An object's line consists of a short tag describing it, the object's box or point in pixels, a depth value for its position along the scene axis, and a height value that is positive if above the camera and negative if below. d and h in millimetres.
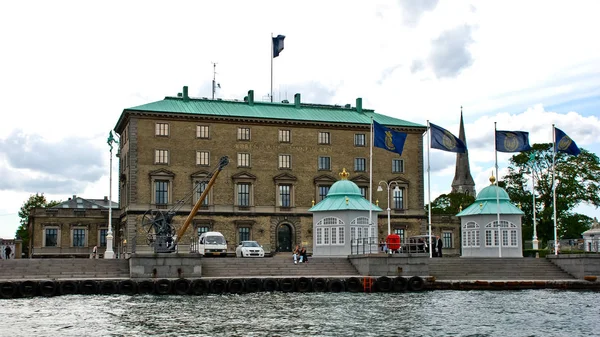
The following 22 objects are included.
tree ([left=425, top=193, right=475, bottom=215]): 126000 +6535
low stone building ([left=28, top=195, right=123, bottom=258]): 88438 +1501
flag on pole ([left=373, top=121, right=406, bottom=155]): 57906 +7370
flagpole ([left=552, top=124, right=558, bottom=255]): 61431 +7941
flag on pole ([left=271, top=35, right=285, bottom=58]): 96750 +23321
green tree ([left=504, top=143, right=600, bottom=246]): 94250 +6621
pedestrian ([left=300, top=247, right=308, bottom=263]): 60156 -928
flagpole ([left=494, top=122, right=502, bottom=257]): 65375 +2598
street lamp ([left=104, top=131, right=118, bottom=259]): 62000 +674
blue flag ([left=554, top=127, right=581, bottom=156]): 61844 +7463
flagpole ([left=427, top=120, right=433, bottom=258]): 60422 +5105
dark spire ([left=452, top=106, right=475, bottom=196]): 185000 +15161
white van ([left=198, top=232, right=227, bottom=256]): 67625 -37
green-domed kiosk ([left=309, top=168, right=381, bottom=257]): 65525 +1528
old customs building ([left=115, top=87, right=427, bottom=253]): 83188 +8346
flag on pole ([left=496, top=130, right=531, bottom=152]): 60938 +7518
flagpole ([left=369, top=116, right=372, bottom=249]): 60834 +2082
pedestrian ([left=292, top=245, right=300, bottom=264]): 59356 -779
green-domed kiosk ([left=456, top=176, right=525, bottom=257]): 67750 +1283
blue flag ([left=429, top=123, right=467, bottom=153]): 59062 +7444
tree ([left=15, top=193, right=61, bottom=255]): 131750 +6337
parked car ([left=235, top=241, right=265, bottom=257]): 67438 -459
